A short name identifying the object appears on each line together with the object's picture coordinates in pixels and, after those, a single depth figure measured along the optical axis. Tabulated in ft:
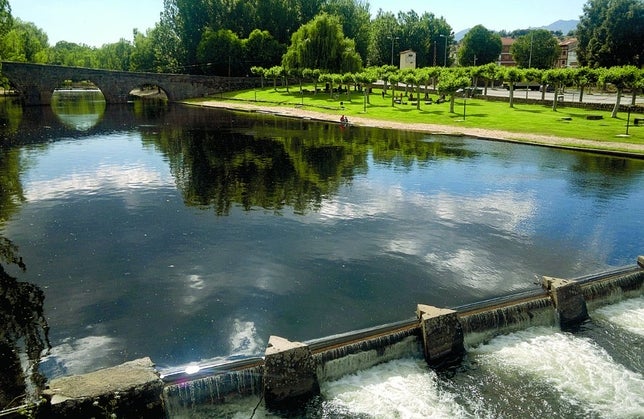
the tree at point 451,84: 250.16
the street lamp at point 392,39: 461.37
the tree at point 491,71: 286.87
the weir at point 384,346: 44.86
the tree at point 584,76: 245.86
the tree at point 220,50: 439.63
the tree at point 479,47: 497.05
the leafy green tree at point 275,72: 385.91
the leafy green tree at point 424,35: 498.28
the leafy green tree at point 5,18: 253.32
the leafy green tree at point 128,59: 650.14
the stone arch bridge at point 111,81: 353.10
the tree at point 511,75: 268.82
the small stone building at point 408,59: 456.04
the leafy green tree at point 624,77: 216.95
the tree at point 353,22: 459.32
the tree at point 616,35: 347.15
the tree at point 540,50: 497.87
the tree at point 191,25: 471.21
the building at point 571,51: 635.66
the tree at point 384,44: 494.18
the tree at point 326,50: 365.81
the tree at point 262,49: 443.49
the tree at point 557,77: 254.88
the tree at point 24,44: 358.84
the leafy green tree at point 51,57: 623.52
